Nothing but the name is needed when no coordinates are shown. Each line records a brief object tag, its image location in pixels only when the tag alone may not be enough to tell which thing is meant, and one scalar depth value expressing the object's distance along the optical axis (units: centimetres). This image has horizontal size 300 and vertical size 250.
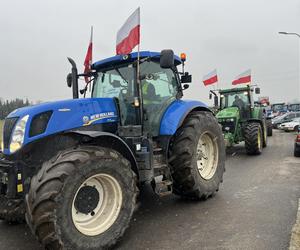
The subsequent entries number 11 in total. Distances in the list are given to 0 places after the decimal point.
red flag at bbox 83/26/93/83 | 582
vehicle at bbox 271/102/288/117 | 4241
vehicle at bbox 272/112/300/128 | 2483
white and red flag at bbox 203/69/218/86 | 1184
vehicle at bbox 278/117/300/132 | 2086
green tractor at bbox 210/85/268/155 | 1036
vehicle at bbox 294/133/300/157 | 977
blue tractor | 326
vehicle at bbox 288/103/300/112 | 4075
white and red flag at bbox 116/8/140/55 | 477
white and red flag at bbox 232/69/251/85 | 1326
